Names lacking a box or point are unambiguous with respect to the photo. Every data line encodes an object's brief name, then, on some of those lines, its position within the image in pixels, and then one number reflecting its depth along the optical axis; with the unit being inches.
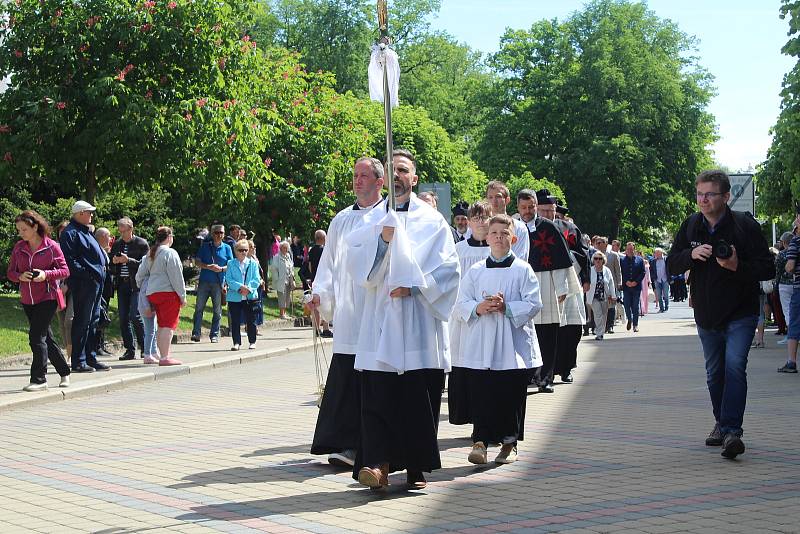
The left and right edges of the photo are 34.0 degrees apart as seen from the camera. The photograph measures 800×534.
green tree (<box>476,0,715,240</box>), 2396.7
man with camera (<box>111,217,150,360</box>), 723.4
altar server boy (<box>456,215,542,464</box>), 355.6
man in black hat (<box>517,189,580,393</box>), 535.8
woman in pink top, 531.5
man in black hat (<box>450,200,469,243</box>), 583.5
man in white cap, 634.2
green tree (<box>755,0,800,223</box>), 968.9
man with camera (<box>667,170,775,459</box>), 355.3
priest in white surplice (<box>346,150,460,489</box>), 303.7
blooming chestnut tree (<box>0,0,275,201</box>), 914.7
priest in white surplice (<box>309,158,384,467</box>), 331.3
